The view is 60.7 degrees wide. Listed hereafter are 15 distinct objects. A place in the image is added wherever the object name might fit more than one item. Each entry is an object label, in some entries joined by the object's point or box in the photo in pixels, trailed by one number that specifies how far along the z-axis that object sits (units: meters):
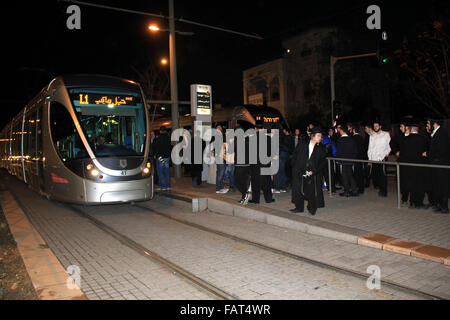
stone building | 34.50
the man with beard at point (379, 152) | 9.62
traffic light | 12.27
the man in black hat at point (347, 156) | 9.77
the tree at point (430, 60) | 19.34
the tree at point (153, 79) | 33.22
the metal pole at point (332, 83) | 18.44
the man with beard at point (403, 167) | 8.30
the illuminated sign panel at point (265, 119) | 19.40
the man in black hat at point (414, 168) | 8.06
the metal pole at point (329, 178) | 10.02
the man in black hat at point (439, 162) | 7.58
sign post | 13.30
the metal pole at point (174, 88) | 14.77
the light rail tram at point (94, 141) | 8.71
